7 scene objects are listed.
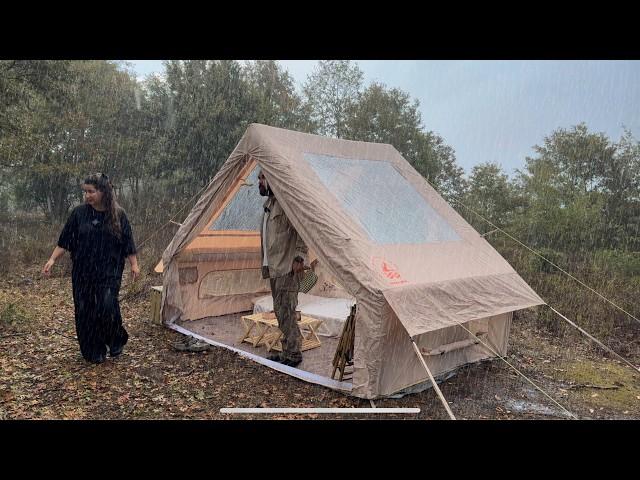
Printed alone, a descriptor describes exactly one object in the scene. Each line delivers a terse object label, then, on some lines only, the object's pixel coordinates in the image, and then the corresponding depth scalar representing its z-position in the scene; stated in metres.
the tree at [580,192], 8.54
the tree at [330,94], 16.69
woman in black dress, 4.23
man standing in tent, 4.30
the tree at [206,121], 12.93
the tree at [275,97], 13.54
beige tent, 3.64
